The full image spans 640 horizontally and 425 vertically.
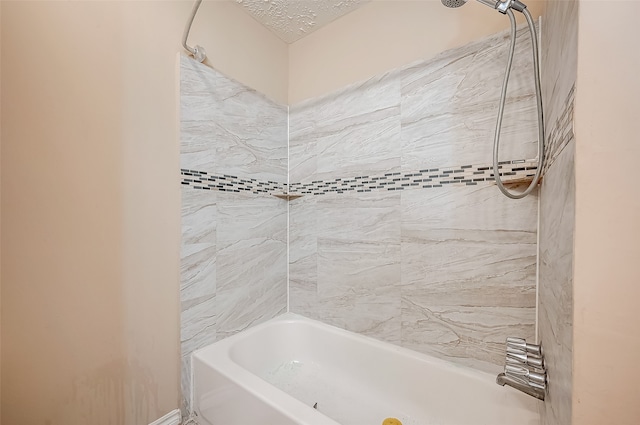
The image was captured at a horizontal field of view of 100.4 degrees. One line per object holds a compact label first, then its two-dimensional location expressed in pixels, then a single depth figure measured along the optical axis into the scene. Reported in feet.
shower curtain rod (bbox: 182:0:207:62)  3.83
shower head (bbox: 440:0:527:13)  3.07
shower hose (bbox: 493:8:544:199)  3.07
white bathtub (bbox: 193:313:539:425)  3.46
